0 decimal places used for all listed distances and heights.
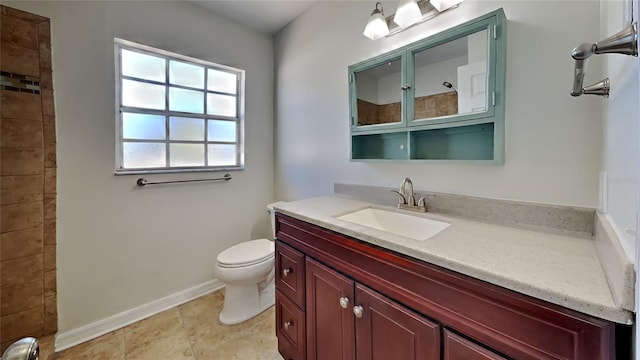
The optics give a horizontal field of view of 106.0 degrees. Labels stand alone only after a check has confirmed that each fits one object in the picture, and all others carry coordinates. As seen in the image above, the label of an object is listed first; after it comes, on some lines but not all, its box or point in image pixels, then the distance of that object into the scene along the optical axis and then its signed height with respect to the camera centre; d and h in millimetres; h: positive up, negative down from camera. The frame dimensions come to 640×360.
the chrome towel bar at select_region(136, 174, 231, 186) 1795 -48
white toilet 1689 -722
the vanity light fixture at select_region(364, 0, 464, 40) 1197 +858
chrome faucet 1274 -138
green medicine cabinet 1030 +403
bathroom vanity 509 -372
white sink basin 1136 -242
